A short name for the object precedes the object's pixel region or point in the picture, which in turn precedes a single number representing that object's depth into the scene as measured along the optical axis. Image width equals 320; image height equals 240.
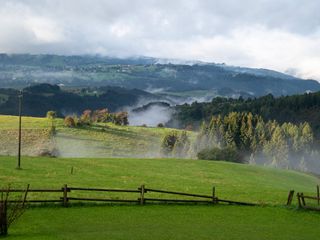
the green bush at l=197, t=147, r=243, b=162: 143.75
